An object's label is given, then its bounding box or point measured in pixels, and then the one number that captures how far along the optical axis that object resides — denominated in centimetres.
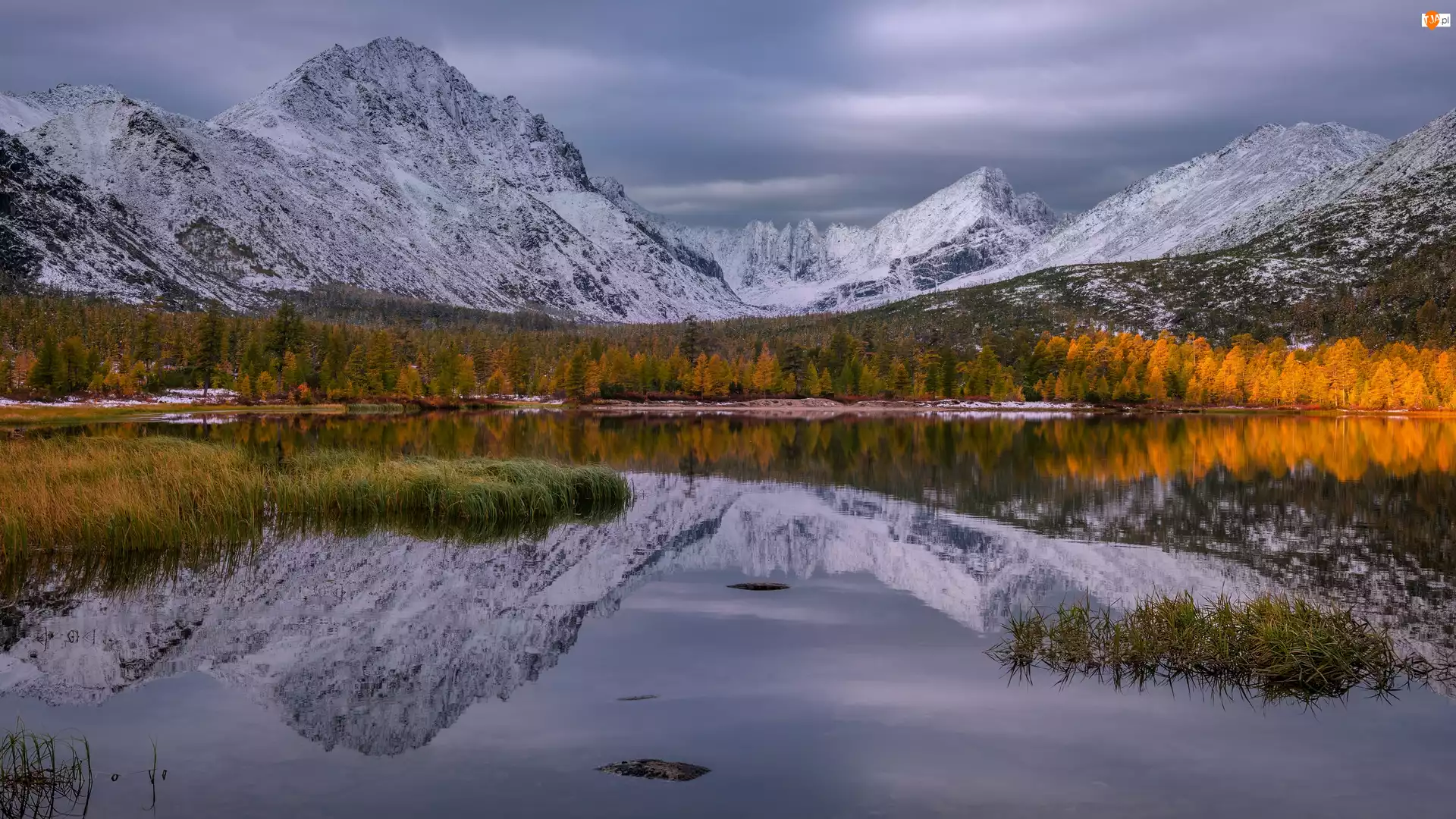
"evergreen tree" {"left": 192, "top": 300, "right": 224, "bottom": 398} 14500
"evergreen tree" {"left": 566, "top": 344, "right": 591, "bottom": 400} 16550
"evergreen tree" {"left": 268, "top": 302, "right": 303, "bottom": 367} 15675
